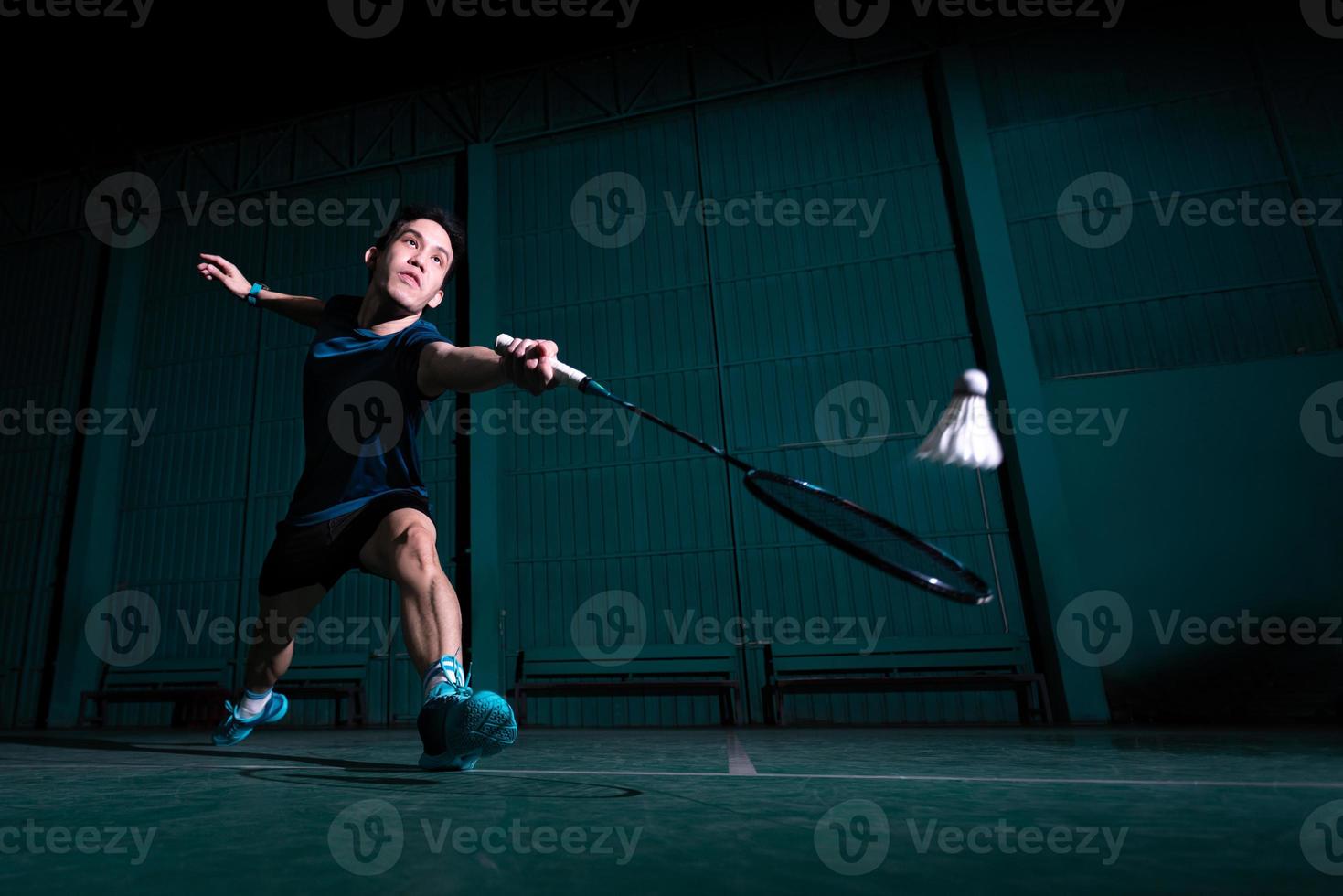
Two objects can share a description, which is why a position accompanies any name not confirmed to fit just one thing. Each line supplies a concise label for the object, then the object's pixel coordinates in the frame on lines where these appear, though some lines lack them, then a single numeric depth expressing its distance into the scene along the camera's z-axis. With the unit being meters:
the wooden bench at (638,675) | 8.41
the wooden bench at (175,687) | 9.54
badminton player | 2.63
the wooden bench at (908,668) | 7.70
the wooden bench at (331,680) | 9.16
